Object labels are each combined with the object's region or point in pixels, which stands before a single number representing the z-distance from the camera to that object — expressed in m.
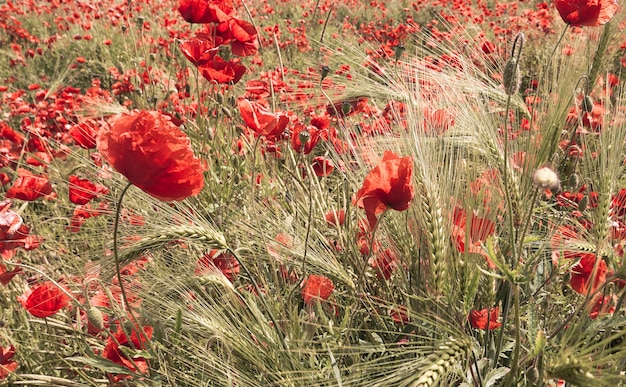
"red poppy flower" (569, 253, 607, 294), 1.03
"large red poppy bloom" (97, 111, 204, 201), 0.81
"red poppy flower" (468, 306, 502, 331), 1.00
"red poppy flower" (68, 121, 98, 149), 1.39
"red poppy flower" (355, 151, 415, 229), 0.88
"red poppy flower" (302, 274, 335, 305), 1.08
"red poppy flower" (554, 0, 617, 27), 1.23
